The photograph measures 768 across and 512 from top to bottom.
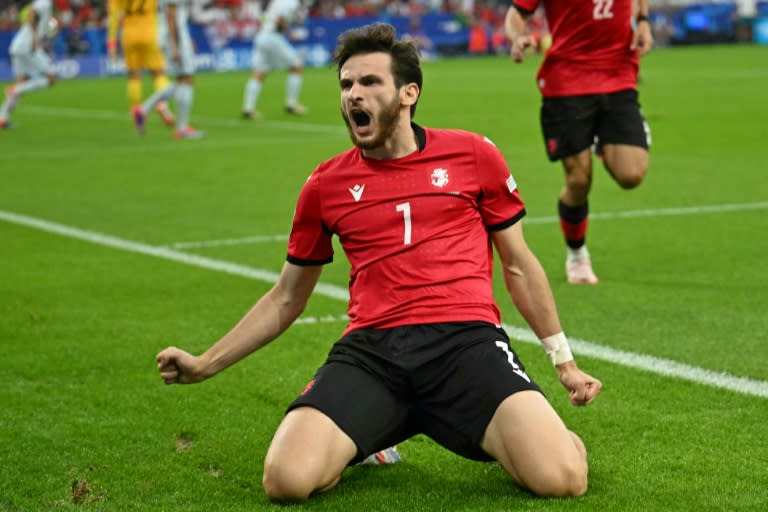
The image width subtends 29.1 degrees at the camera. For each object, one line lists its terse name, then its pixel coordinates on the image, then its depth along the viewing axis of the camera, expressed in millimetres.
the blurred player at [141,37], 20438
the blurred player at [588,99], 8781
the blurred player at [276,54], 22625
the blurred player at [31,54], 21828
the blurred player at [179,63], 19219
